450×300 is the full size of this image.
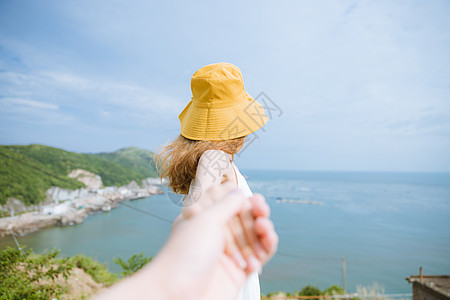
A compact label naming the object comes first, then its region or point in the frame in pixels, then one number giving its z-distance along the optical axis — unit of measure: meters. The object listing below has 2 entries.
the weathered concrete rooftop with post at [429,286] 6.22
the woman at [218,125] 0.94
